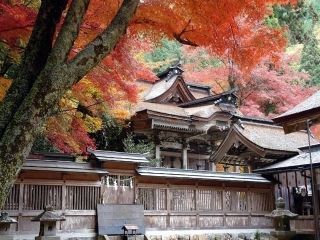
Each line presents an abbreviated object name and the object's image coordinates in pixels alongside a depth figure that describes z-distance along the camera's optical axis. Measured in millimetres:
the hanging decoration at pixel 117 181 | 14453
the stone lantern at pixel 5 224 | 10893
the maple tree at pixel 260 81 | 30344
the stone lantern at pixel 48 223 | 11328
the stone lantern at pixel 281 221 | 11328
